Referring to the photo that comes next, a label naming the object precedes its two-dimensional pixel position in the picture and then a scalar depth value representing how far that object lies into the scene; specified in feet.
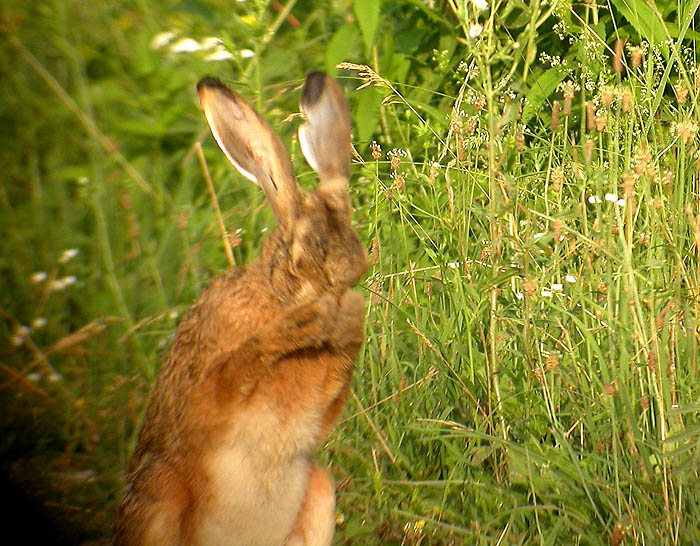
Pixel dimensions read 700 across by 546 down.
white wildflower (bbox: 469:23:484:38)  26.22
